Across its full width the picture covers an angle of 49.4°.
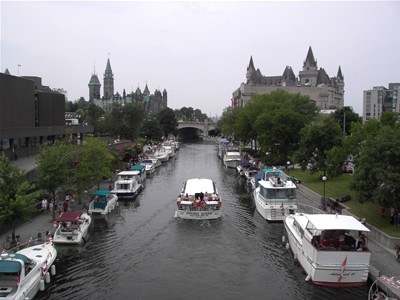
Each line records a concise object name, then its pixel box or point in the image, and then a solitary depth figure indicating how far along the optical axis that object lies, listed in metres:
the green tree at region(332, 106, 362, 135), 115.44
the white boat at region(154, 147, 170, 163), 92.81
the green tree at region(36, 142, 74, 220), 35.06
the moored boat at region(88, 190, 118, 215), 40.72
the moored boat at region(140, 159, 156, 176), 73.78
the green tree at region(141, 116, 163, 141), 136.59
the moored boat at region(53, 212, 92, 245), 31.38
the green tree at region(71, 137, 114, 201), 40.03
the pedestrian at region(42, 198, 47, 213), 37.68
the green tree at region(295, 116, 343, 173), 54.22
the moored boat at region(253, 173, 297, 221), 39.25
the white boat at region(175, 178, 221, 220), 39.31
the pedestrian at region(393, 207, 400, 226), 30.48
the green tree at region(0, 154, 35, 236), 27.11
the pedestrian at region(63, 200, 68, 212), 37.78
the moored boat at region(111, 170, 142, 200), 49.92
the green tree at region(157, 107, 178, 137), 167.00
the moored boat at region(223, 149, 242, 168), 83.06
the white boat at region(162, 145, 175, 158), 101.31
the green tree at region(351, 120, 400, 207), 28.38
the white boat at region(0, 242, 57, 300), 21.12
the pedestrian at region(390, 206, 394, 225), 31.02
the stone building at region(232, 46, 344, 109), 184.25
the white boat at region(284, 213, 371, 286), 24.20
